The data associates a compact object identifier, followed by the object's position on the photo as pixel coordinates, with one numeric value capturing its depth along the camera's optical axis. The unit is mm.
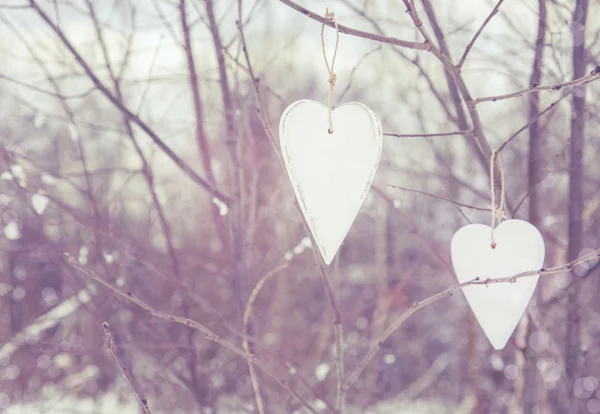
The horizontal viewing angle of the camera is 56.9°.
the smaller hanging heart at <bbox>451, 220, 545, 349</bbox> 818
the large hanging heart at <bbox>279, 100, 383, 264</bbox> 747
